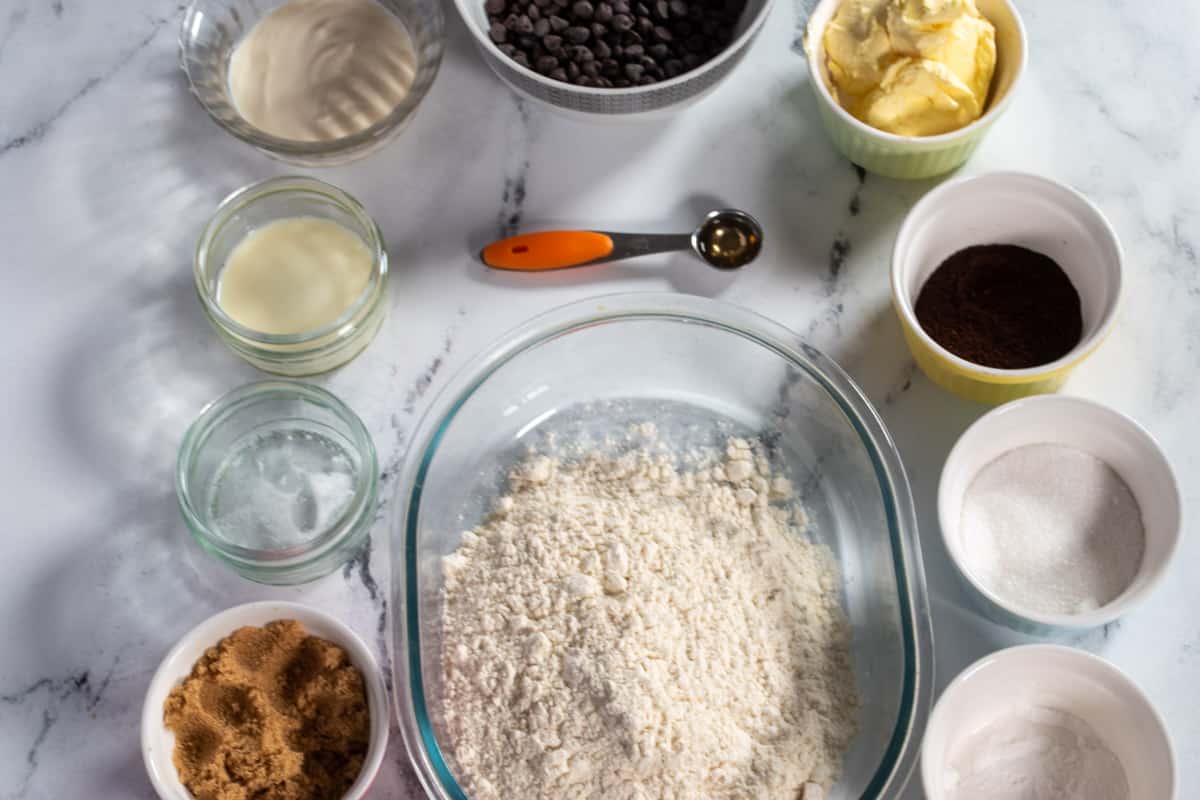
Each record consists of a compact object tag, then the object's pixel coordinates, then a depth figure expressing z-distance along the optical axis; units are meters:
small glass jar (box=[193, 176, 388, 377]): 0.67
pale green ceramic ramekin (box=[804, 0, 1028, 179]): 0.68
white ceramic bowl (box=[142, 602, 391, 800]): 0.63
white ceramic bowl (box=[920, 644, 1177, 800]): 0.62
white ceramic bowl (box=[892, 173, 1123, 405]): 0.66
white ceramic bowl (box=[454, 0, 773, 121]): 0.68
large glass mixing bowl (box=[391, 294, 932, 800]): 0.64
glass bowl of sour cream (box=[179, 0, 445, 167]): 0.72
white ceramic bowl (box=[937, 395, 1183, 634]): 0.63
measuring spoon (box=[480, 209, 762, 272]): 0.70
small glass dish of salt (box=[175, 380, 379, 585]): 0.67
